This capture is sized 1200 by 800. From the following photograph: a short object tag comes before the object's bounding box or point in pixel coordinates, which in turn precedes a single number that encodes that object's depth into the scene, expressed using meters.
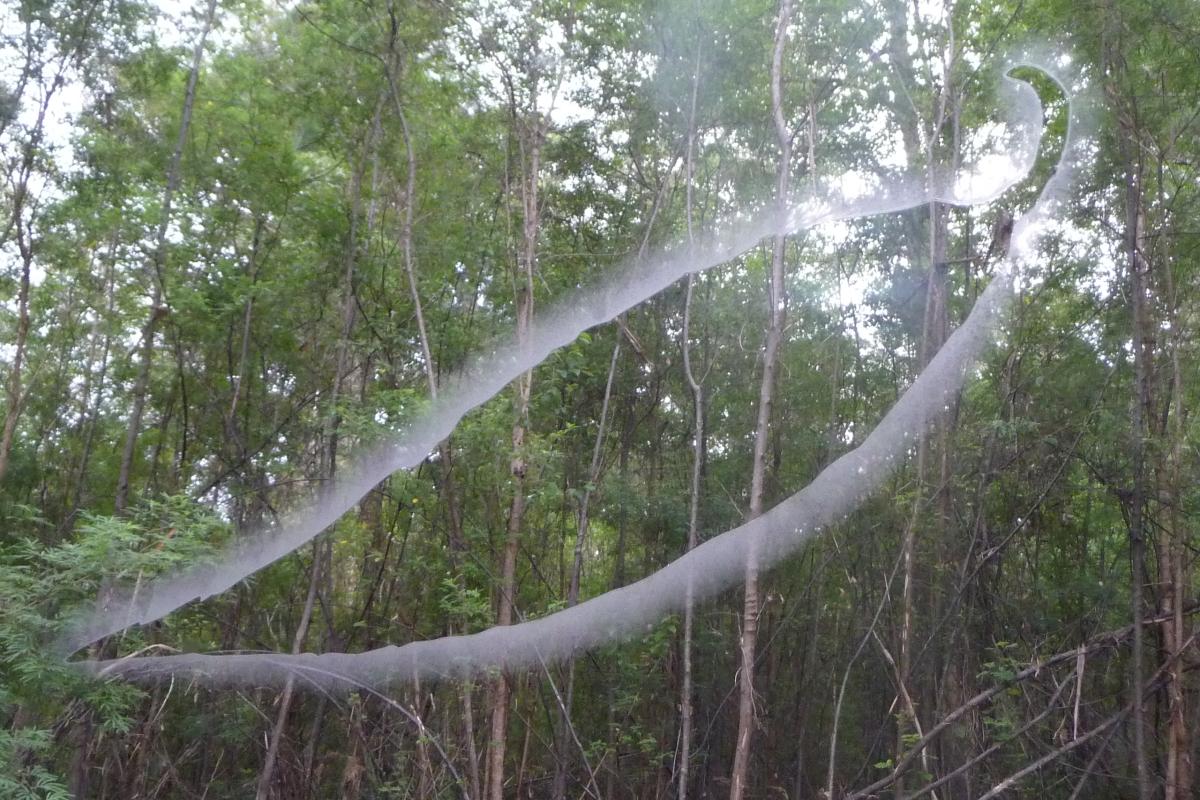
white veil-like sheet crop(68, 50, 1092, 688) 4.78
